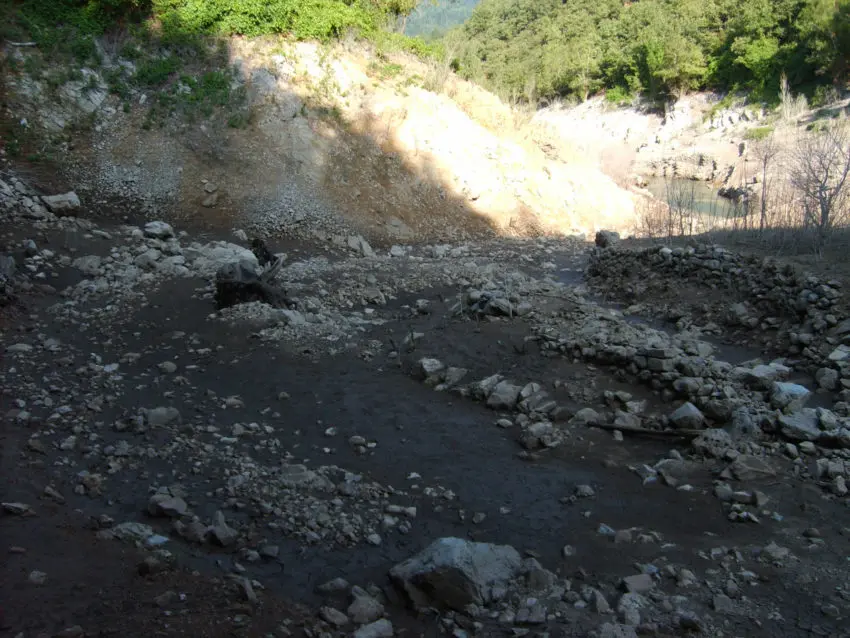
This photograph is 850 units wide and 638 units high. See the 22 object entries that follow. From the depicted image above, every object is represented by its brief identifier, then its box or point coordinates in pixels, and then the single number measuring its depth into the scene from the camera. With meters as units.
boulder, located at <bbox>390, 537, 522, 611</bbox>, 3.47
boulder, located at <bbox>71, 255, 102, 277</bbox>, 8.98
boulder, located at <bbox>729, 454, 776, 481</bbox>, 4.94
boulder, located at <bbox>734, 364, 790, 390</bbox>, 6.38
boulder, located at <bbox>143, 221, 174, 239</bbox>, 10.84
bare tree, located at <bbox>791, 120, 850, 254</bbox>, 9.35
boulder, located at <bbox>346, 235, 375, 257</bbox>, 12.87
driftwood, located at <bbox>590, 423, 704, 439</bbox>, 5.64
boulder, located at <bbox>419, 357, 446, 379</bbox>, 6.93
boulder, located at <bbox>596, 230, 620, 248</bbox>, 13.44
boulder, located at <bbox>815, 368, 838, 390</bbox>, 6.61
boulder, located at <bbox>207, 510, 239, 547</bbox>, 3.87
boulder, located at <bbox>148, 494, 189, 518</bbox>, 4.08
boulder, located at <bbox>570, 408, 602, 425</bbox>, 6.02
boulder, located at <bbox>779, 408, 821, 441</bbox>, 5.35
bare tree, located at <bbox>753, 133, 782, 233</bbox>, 11.10
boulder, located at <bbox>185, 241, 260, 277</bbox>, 9.59
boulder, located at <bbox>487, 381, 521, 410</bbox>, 6.35
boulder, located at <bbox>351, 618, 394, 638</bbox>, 3.21
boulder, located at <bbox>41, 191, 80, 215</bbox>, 10.38
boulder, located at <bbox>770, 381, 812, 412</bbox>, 5.82
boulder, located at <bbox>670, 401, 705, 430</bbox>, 5.74
